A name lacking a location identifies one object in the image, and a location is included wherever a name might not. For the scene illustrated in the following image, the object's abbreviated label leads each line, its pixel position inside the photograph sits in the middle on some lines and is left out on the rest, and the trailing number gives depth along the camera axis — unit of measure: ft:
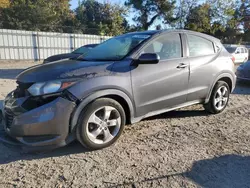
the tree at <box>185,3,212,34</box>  101.04
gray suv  9.32
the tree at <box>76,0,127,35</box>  83.67
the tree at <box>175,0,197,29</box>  98.84
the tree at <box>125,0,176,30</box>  93.61
